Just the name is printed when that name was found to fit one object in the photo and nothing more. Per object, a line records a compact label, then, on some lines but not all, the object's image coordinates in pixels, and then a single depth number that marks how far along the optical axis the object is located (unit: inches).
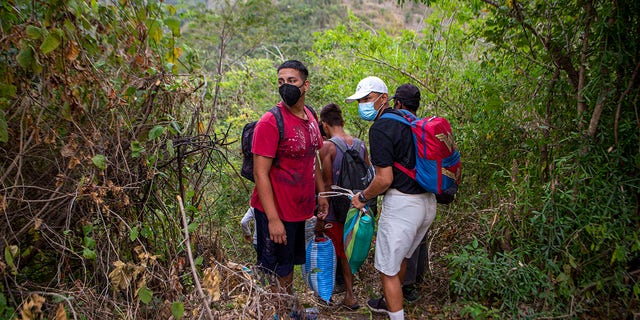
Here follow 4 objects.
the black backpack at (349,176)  158.9
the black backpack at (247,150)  130.5
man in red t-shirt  119.9
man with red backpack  123.6
